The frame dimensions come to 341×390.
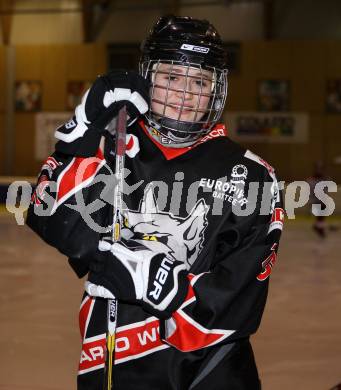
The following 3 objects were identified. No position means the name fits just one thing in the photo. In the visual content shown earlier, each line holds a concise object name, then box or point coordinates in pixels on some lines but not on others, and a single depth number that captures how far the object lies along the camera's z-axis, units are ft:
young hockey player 4.50
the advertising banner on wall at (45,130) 50.52
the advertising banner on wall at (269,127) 49.03
